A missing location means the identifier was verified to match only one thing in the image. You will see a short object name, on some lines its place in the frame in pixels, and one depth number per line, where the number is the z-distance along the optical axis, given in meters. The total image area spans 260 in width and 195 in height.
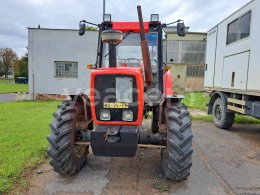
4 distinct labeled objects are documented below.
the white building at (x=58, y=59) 11.34
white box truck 4.51
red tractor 2.69
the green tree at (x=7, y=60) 48.68
